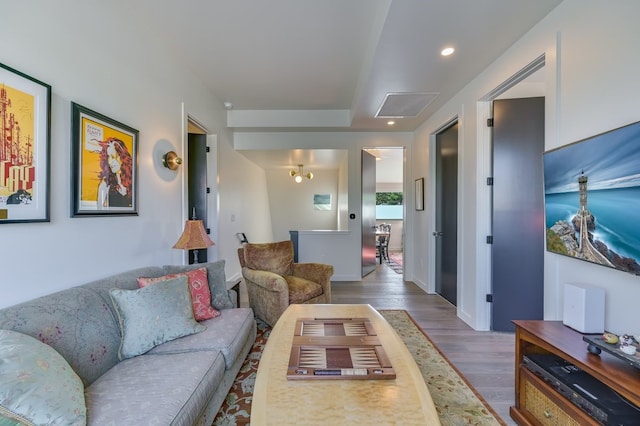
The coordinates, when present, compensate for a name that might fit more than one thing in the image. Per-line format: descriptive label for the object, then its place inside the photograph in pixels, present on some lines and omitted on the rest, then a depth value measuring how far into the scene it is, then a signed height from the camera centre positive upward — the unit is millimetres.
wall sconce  2621 +496
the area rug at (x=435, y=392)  1666 -1227
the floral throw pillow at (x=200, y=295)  2030 -623
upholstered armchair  2756 -738
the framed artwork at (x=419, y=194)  4348 +313
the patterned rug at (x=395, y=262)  5930 -1209
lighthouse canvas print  1287 +85
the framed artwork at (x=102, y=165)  1664 +311
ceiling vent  3181 +1348
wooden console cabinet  1135 -687
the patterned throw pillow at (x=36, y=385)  909 -614
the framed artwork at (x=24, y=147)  1274 +310
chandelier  6514 +946
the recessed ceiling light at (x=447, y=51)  2277 +1356
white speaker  1465 -502
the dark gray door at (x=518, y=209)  2678 +49
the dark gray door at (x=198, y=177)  3879 +490
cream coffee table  1028 -757
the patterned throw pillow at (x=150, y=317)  1580 -636
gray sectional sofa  1137 -804
